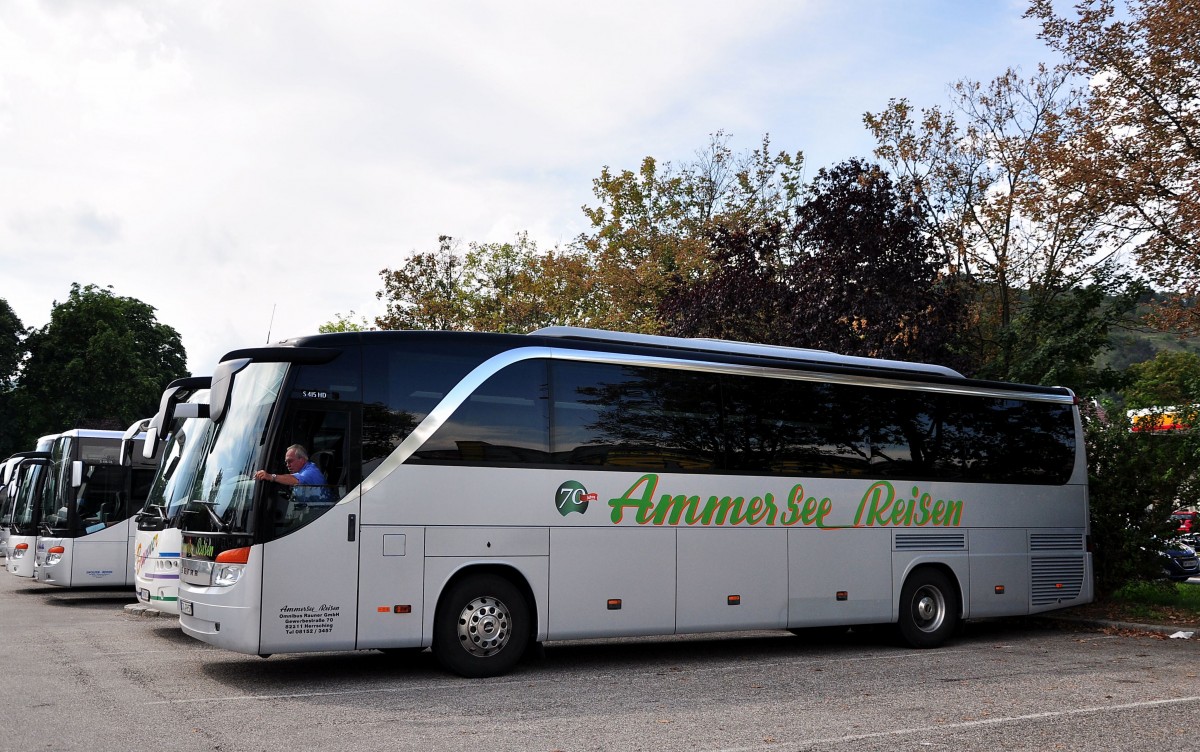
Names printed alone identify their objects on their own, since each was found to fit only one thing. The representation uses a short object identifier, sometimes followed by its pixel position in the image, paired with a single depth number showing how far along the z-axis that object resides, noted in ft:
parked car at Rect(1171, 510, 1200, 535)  56.90
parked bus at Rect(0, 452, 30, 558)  78.59
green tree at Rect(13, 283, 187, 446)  189.78
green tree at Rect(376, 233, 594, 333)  131.34
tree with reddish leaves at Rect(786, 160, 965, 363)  71.36
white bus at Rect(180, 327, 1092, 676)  33.42
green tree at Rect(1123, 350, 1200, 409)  53.72
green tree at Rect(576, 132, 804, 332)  118.32
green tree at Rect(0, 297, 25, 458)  189.57
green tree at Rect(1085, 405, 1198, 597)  55.93
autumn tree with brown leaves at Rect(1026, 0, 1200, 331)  57.72
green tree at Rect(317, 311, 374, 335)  160.41
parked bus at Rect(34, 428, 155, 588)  67.21
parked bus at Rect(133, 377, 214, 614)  40.42
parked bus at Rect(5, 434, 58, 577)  71.31
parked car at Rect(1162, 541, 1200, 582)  75.87
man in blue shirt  32.83
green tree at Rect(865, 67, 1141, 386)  71.56
